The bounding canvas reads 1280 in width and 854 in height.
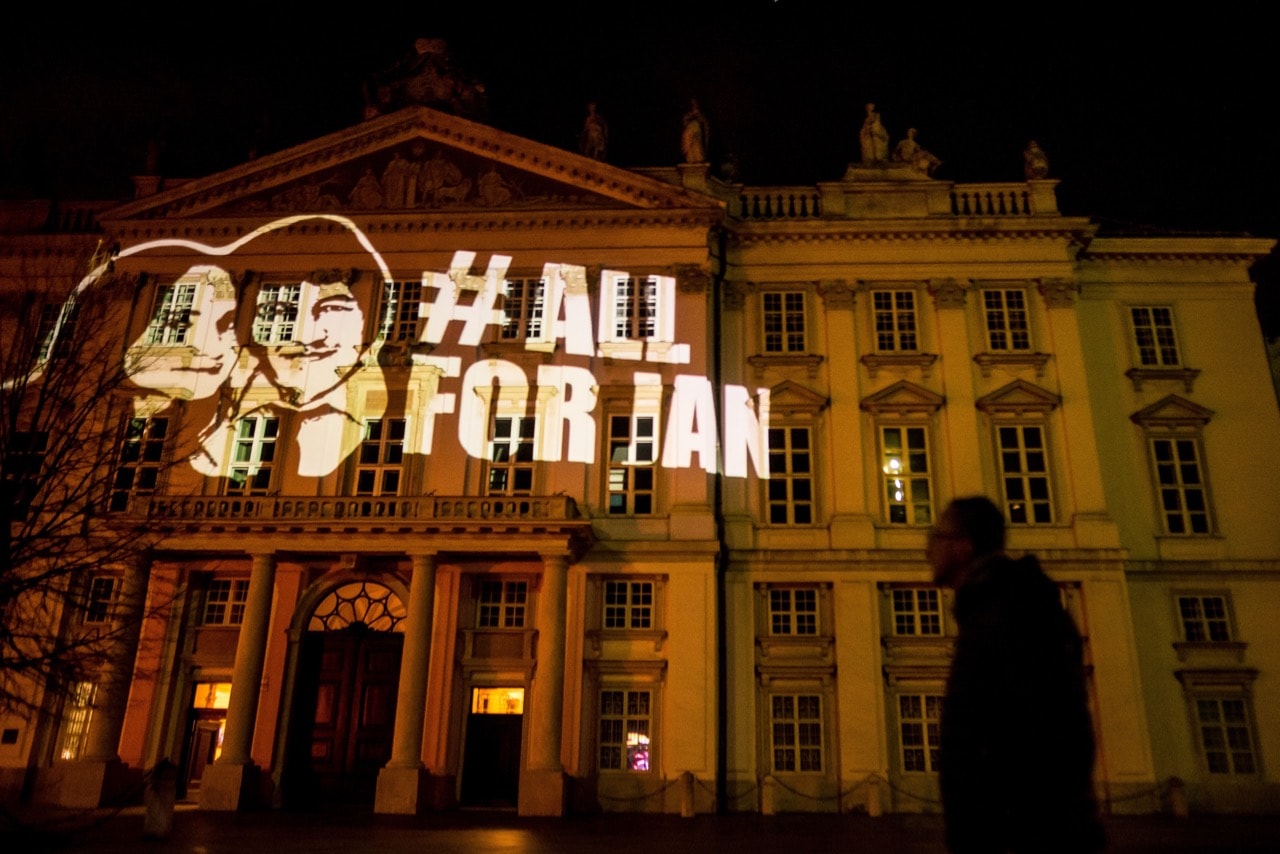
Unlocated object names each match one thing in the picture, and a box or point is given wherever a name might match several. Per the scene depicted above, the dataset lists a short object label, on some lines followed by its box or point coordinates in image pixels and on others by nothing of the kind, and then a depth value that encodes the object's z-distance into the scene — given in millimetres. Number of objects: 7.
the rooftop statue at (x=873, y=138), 29672
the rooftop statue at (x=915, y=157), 29234
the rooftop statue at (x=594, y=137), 29416
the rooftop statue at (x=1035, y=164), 28750
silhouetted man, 3545
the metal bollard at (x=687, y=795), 21844
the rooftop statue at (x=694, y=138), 29312
